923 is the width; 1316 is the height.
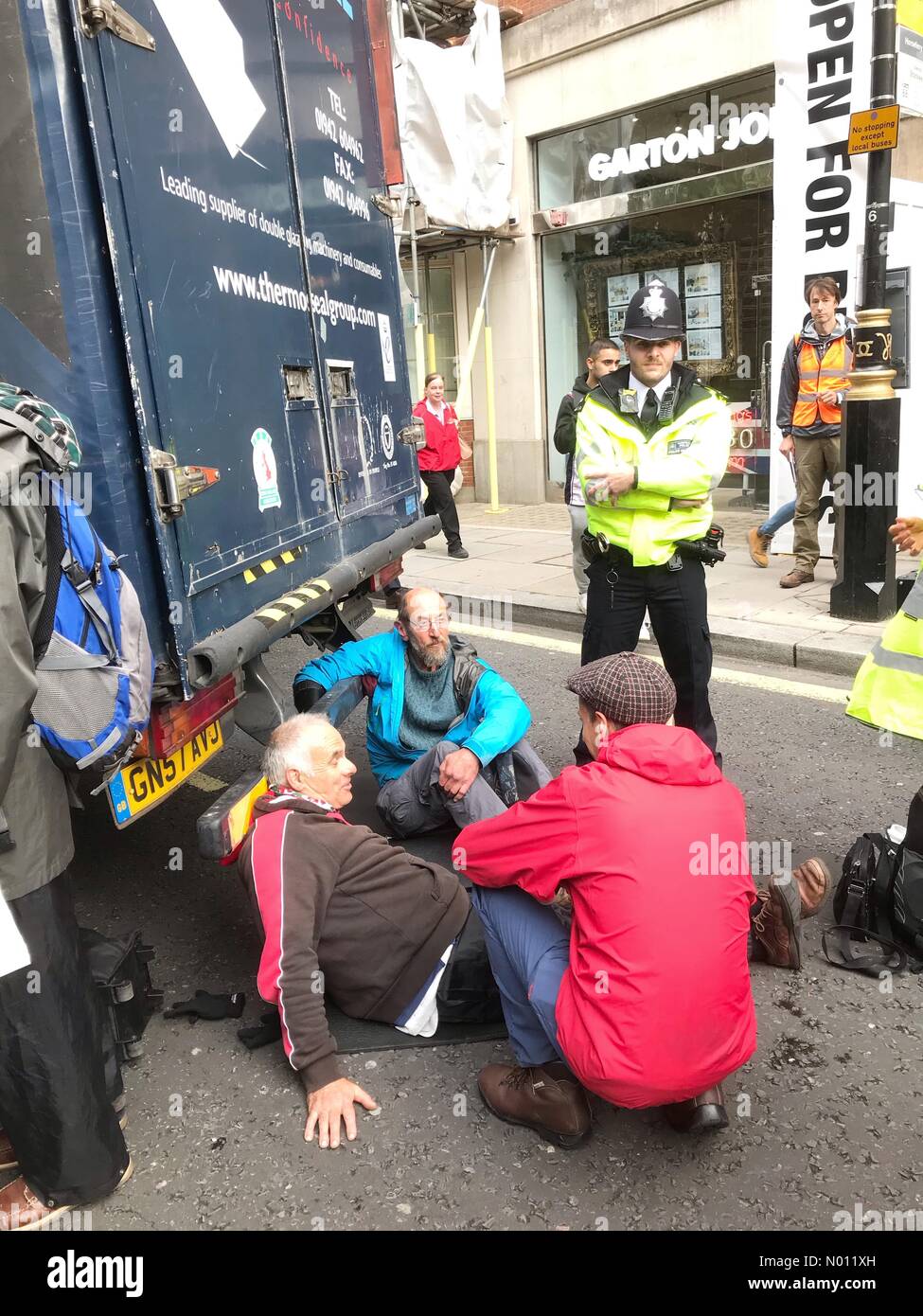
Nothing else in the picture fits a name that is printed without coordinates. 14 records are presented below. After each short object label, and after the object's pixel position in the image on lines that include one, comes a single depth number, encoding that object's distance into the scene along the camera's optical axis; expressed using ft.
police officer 12.72
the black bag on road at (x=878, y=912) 9.90
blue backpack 6.68
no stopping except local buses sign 19.45
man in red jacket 7.03
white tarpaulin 35.32
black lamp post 20.30
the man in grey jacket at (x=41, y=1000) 6.50
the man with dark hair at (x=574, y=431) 21.68
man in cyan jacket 11.95
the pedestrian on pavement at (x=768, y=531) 25.66
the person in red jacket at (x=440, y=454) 31.58
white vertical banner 25.46
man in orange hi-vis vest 23.86
